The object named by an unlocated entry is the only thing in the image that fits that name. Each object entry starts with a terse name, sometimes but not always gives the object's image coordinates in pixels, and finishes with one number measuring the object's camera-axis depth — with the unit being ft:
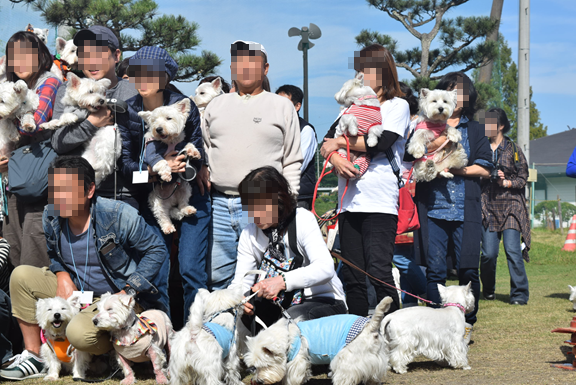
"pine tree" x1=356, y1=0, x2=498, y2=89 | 49.62
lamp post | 37.45
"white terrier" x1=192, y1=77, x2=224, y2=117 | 17.62
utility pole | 41.24
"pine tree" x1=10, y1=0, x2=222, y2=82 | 32.63
